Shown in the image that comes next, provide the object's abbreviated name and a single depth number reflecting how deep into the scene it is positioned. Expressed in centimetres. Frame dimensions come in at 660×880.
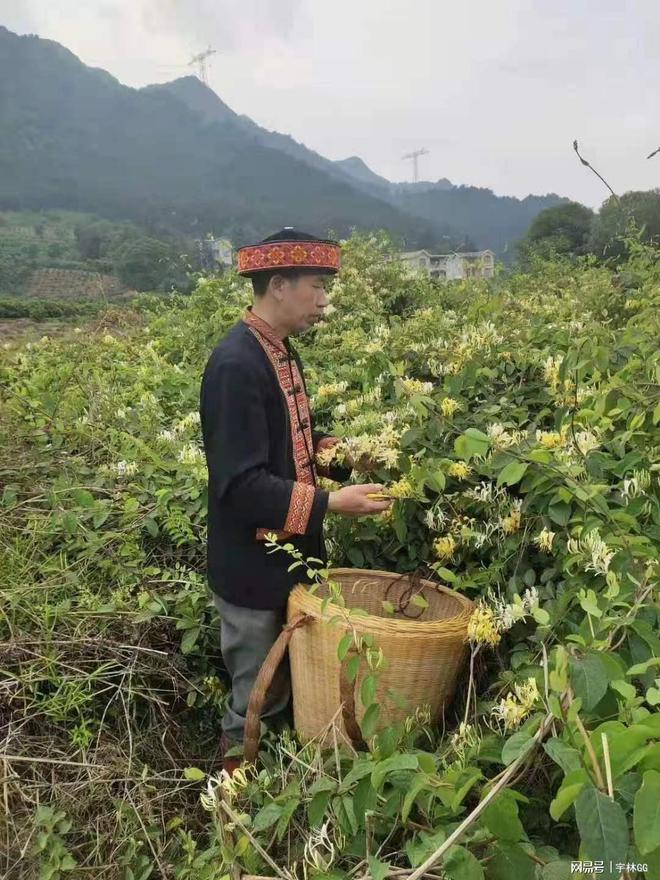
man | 182
